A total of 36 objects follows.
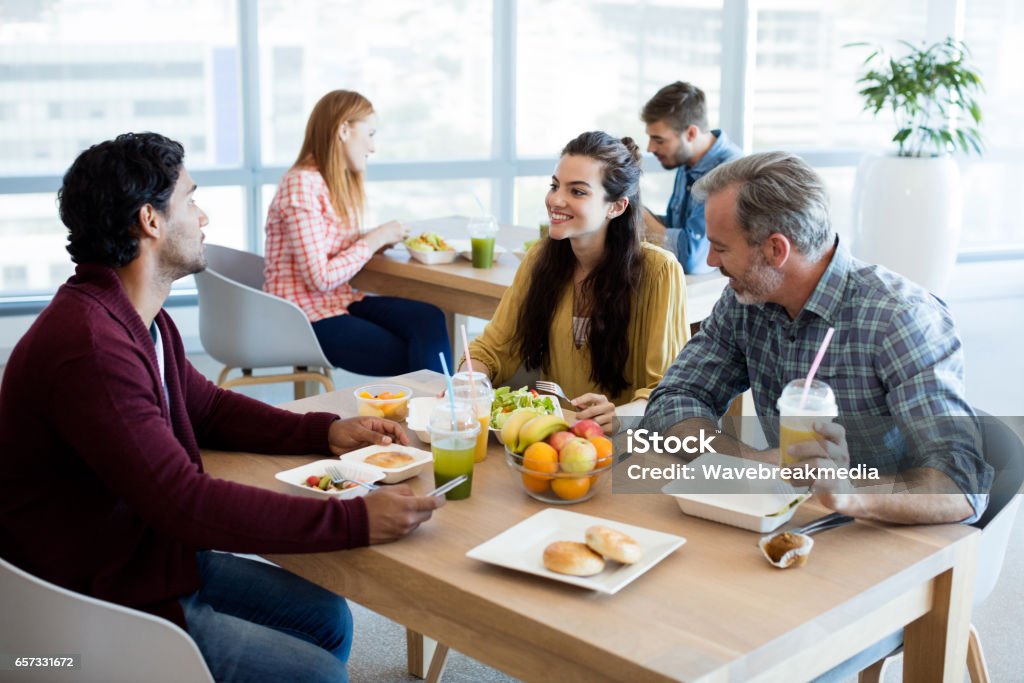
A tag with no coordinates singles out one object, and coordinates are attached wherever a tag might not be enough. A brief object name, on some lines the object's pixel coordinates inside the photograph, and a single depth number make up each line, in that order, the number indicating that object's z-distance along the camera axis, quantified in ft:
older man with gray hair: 6.10
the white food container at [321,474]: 5.80
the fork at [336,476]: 5.89
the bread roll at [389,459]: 6.16
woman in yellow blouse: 8.81
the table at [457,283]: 11.53
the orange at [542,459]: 5.64
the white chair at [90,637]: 4.89
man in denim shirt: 13.92
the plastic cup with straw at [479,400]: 6.37
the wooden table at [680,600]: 4.44
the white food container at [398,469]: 6.03
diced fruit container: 7.02
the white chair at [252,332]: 11.82
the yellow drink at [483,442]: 6.37
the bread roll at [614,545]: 4.92
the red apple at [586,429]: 5.85
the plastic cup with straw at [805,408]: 5.40
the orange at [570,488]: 5.67
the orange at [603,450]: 5.71
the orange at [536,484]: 5.71
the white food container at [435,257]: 12.35
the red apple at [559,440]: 5.71
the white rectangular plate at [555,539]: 4.85
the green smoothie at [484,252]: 12.07
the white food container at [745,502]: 5.39
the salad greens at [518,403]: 6.77
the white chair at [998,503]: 6.05
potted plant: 19.25
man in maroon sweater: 5.29
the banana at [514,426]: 5.87
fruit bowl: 5.65
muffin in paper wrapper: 5.00
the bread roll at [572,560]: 4.86
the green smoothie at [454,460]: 5.76
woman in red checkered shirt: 12.27
